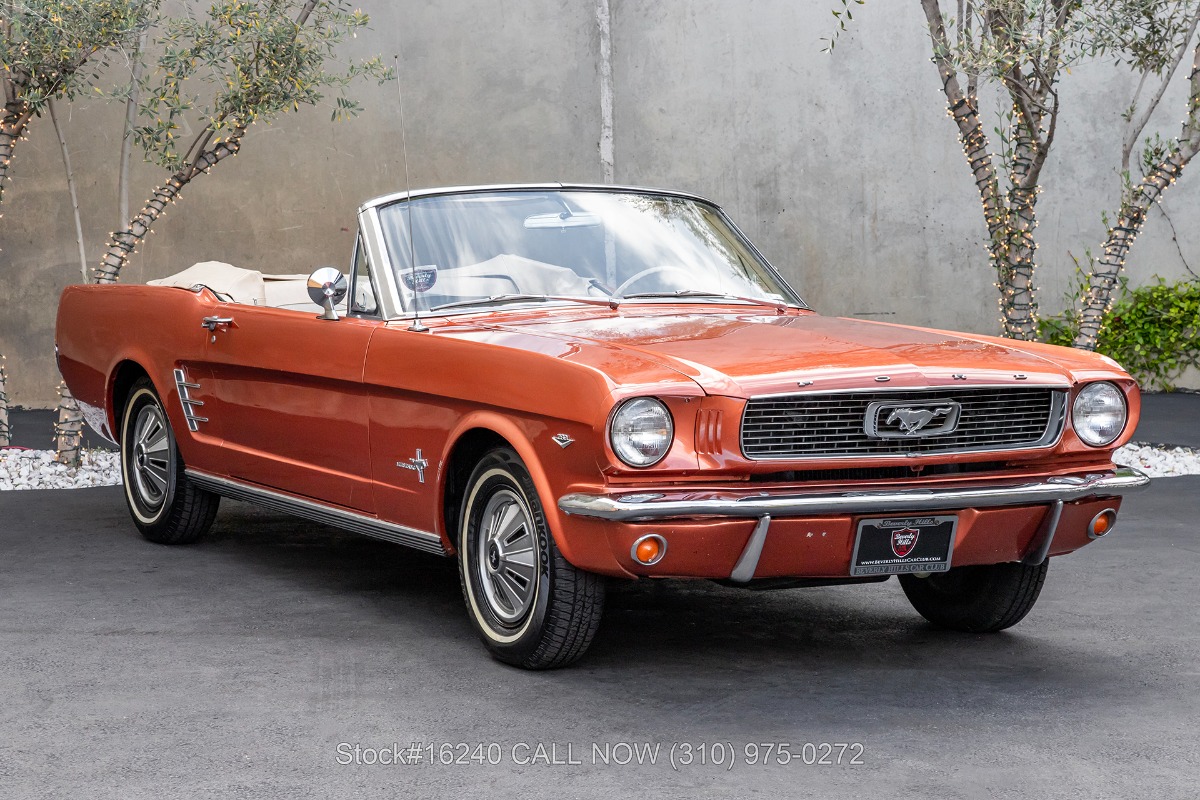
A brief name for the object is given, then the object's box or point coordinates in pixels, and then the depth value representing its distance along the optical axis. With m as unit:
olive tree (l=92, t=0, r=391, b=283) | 8.62
